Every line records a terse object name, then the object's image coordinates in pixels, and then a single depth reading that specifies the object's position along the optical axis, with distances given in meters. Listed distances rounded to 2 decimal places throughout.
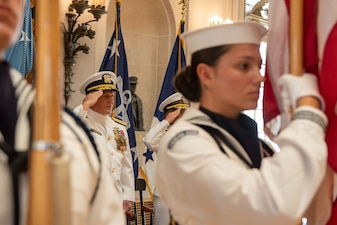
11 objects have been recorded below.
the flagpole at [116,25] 5.38
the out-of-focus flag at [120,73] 5.38
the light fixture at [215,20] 7.12
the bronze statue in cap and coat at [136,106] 6.43
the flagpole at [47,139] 0.79
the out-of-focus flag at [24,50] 2.95
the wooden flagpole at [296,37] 1.48
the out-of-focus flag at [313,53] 1.51
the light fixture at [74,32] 5.41
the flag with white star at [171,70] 6.09
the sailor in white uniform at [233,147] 1.29
